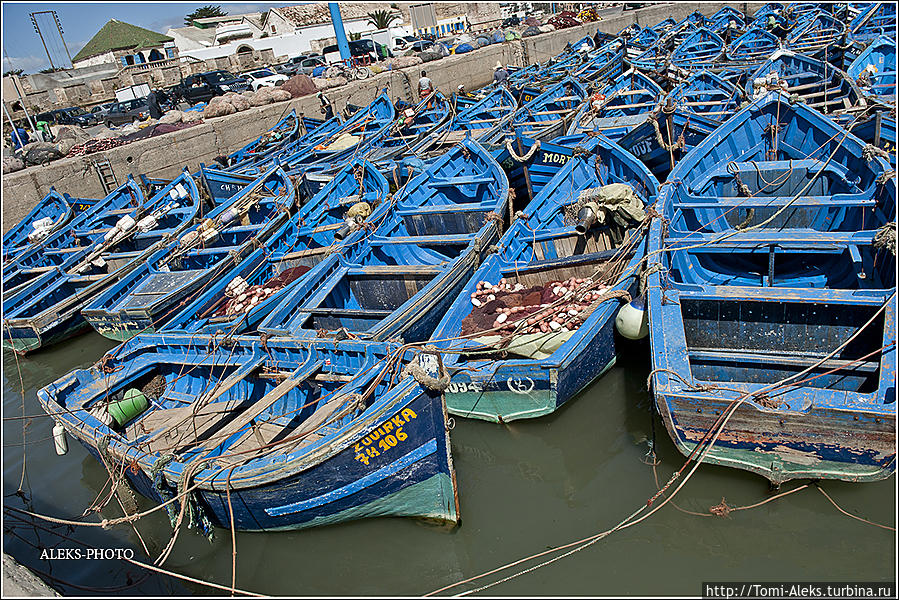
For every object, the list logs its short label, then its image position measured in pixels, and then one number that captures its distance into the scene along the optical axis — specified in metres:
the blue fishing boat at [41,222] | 14.52
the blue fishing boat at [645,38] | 31.23
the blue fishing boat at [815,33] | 21.23
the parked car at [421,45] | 39.28
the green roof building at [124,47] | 45.72
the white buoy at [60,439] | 6.70
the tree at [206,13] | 70.68
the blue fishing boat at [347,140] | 16.48
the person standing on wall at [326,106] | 25.22
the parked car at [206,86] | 28.88
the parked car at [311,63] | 35.53
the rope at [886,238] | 6.35
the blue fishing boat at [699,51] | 22.36
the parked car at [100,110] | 27.88
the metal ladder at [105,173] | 18.53
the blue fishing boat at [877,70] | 13.11
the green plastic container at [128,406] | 7.44
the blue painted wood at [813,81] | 13.17
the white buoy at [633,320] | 6.90
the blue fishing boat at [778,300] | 5.17
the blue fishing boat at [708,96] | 13.62
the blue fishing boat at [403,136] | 14.19
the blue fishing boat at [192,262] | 9.99
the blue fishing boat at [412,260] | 8.13
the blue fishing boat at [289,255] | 9.00
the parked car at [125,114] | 26.59
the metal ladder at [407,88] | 29.94
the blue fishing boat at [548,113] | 13.86
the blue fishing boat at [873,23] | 21.87
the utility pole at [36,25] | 38.00
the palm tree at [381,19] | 53.34
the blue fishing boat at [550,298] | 6.89
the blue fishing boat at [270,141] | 19.14
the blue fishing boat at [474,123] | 14.91
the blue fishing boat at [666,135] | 11.69
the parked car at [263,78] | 30.39
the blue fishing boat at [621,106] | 13.29
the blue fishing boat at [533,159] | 11.91
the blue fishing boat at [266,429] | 5.62
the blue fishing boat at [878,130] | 9.65
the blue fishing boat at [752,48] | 21.91
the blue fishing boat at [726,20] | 31.77
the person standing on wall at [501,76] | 27.09
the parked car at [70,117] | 27.20
